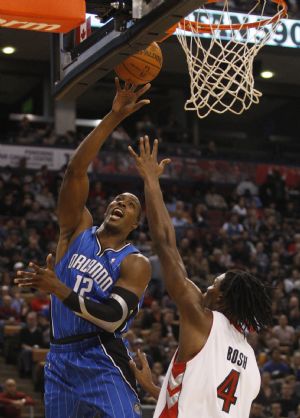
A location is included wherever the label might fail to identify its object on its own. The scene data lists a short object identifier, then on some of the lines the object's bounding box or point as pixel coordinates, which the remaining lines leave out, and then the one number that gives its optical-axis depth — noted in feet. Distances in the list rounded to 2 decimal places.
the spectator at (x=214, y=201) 61.05
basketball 16.33
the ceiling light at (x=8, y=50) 63.76
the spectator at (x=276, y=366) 40.52
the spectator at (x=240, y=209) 59.77
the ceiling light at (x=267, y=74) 68.39
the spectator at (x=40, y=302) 40.47
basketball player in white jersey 12.89
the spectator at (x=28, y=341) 37.99
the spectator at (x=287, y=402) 37.50
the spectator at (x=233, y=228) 56.24
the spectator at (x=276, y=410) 36.49
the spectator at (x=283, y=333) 44.39
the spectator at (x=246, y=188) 64.60
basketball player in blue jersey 14.84
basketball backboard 14.64
